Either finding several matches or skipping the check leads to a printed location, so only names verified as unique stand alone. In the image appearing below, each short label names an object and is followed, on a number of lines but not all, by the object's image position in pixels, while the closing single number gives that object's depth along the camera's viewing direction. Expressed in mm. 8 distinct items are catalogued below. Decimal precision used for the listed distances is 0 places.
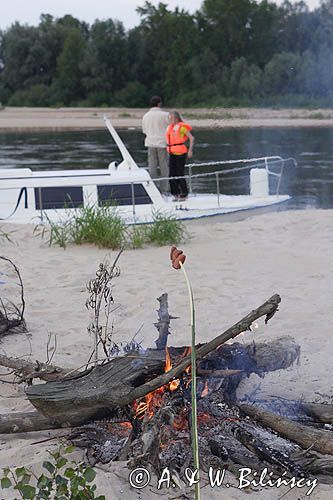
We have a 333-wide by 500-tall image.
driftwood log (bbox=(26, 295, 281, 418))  7707
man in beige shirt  27047
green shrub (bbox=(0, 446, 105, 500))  6320
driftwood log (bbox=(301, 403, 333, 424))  8312
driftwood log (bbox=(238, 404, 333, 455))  7547
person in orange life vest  26297
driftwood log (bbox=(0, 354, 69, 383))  8969
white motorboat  24891
